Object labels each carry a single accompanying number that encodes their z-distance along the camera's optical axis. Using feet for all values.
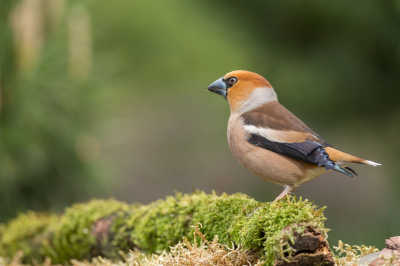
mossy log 14.43
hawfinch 14.62
